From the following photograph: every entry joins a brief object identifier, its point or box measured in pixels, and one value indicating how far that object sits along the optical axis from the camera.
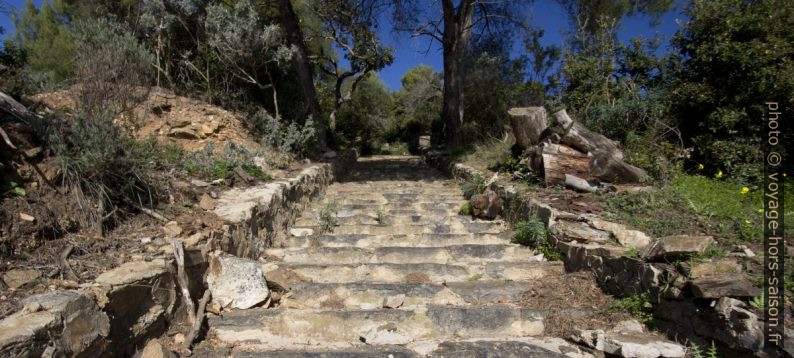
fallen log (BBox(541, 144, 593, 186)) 5.25
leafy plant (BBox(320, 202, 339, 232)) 5.22
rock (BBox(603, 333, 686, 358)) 2.49
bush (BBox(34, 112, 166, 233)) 2.97
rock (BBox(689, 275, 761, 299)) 2.38
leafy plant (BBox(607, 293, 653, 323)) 2.92
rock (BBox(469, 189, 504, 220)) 5.48
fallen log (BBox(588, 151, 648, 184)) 4.95
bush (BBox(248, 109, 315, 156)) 7.68
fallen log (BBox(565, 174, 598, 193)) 4.96
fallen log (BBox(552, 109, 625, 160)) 5.36
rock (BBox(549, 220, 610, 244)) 3.77
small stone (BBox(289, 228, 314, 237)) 5.17
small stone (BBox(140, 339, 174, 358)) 2.48
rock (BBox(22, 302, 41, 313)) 1.98
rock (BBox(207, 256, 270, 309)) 3.22
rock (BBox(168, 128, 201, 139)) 7.12
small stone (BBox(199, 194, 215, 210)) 3.97
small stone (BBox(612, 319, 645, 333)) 2.87
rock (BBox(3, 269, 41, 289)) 2.23
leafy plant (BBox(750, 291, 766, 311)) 2.30
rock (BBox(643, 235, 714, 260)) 2.84
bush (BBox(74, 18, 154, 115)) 3.51
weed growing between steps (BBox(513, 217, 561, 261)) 4.20
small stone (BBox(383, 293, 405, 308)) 3.33
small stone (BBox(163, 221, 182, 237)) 3.19
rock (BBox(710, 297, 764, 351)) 2.20
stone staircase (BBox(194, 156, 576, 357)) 2.85
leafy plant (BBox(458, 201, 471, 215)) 5.73
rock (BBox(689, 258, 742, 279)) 2.69
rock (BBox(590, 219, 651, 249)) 3.46
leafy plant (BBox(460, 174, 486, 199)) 6.30
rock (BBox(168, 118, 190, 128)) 7.21
